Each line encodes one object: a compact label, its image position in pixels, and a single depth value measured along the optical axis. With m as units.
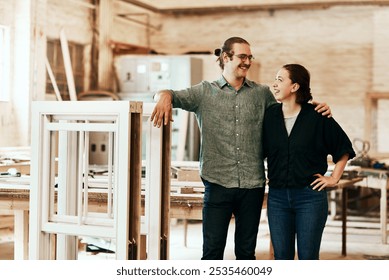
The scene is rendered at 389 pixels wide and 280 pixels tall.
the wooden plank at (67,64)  10.06
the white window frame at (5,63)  9.02
